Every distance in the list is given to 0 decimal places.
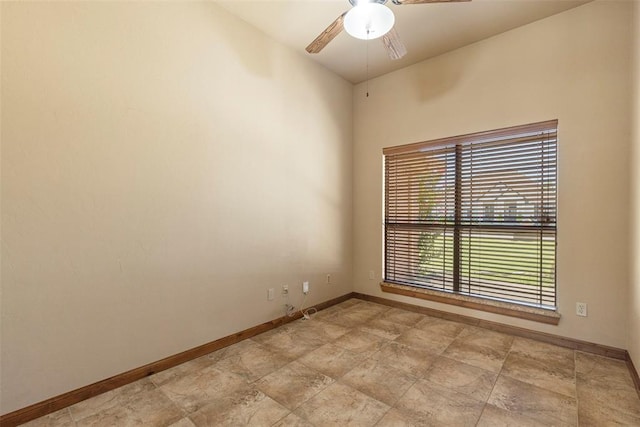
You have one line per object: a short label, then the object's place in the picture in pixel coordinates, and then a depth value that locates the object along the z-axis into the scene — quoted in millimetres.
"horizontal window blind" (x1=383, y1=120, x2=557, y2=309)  2732
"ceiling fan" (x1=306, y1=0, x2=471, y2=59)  1788
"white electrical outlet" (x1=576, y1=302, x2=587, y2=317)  2504
